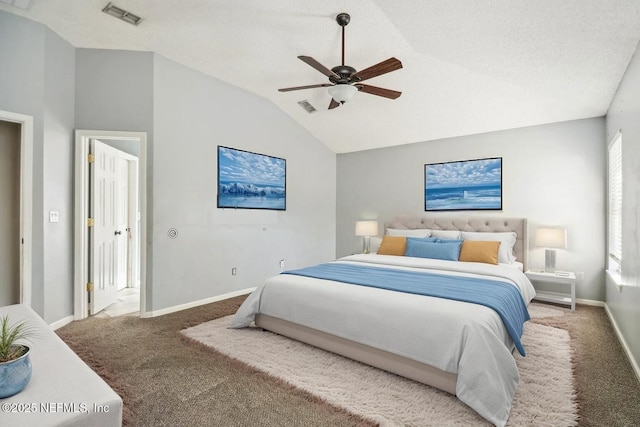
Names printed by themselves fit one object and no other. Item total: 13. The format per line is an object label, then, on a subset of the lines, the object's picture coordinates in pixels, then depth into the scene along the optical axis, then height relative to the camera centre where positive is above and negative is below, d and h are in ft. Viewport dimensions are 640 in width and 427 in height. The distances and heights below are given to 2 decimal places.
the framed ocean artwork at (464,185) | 15.53 +1.39
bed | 6.39 -2.69
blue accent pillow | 13.60 -1.64
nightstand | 12.62 -3.00
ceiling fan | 8.75 +3.92
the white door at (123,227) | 14.97 -0.80
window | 10.77 +0.32
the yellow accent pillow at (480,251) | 12.93 -1.61
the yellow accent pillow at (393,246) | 15.08 -1.62
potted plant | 3.73 -1.87
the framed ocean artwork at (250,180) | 14.49 +1.53
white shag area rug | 6.18 -3.94
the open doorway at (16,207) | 9.81 +0.10
